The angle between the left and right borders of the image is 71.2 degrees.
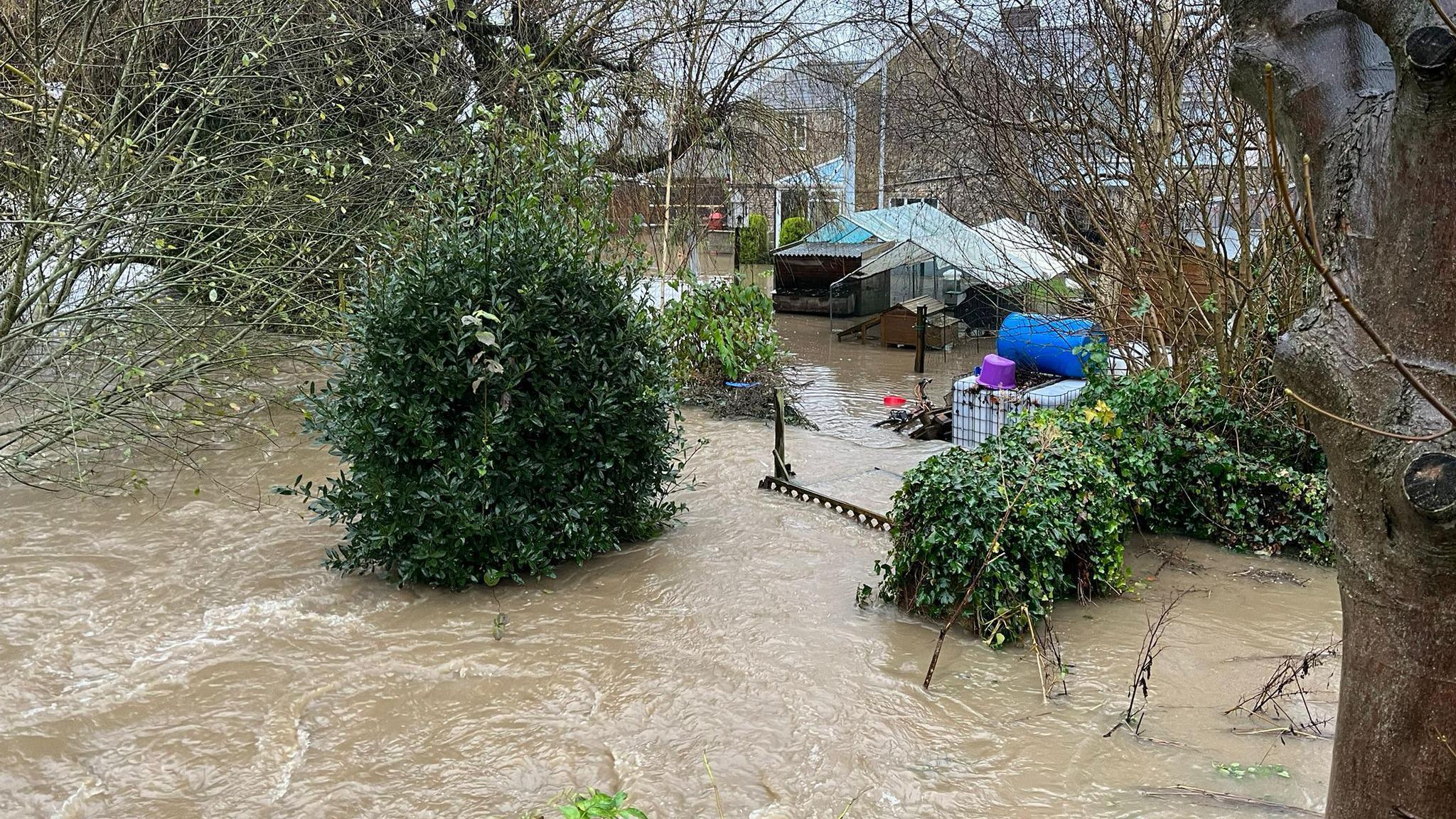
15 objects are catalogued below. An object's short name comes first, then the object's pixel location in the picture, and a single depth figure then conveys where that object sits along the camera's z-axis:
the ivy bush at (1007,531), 5.68
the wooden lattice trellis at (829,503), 7.97
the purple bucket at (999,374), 11.41
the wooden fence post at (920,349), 18.53
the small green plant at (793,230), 30.89
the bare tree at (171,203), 6.69
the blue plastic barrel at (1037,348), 15.40
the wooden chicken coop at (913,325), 20.61
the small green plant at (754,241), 30.79
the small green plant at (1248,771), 4.36
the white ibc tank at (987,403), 10.41
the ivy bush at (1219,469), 7.13
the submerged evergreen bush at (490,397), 6.29
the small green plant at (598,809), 2.72
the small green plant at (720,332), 13.14
